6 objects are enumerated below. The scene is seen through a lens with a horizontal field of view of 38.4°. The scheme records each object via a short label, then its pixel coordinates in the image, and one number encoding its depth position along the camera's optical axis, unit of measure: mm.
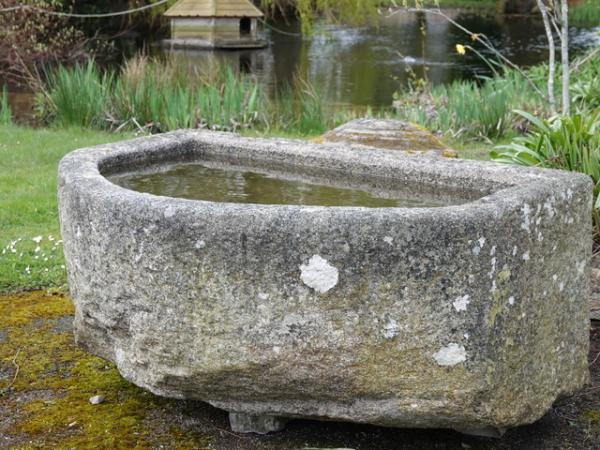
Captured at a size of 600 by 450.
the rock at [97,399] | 3246
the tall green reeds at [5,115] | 9205
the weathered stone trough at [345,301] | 2580
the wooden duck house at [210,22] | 16475
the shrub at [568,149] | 4297
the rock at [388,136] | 5012
